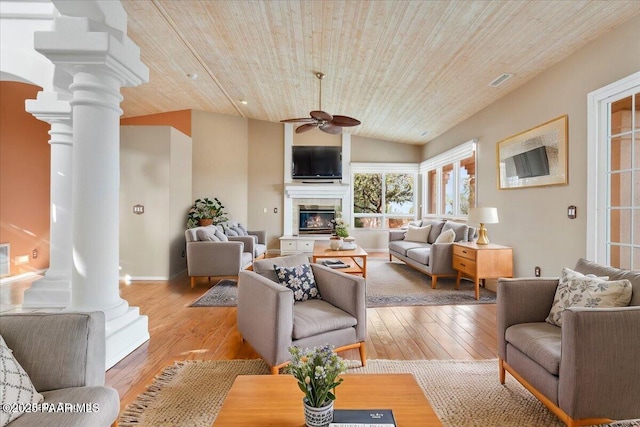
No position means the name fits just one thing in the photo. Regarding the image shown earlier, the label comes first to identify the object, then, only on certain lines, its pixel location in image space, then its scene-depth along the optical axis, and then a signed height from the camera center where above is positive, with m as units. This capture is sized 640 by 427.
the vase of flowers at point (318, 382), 1.12 -0.59
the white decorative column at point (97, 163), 2.35 +0.38
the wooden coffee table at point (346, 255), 3.92 -0.54
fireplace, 8.02 -0.20
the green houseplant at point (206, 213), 6.01 +0.01
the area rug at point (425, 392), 1.78 -1.13
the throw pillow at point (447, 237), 4.88 -0.34
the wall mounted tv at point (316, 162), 7.86 +1.28
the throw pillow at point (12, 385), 1.14 -0.64
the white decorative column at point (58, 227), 3.61 -0.16
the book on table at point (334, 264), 3.95 -0.63
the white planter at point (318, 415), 1.13 -0.71
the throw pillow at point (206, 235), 4.84 -0.33
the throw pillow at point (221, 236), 5.22 -0.37
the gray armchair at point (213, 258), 4.64 -0.65
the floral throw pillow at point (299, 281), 2.58 -0.55
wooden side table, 4.11 -0.62
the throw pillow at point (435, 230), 5.89 -0.28
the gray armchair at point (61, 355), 1.31 -0.60
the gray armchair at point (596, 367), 1.51 -0.73
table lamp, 4.31 -0.02
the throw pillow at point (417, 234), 6.19 -0.38
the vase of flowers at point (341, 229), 5.02 -0.23
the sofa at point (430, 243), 4.62 -0.52
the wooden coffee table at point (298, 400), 1.22 -0.78
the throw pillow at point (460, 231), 4.96 -0.26
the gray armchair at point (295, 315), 2.06 -0.71
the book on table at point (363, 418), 1.15 -0.76
